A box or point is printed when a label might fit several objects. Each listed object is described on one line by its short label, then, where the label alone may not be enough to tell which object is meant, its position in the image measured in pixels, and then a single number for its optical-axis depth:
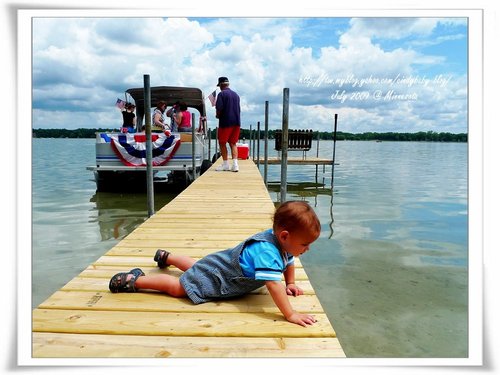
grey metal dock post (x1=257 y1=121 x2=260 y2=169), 15.16
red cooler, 14.11
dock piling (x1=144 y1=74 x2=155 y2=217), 5.54
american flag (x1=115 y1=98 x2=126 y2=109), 10.98
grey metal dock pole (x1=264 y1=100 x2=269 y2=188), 10.74
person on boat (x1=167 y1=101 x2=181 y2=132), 11.54
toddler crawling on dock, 1.96
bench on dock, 18.14
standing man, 8.38
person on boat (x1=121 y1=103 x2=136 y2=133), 10.88
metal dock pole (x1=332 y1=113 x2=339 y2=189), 16.78
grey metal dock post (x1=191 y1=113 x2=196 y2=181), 10.75
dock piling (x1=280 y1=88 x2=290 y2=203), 5.66
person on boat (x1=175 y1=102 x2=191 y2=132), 11.52
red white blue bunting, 10.43
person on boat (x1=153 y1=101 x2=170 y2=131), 11.02
